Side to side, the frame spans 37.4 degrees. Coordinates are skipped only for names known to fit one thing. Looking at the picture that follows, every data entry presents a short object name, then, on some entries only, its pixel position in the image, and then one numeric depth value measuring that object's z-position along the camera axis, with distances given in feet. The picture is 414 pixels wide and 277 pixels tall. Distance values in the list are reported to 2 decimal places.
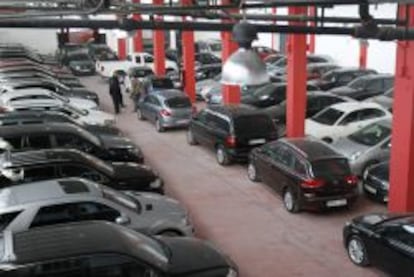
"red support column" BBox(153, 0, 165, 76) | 91.35
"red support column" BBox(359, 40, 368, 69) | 99.40
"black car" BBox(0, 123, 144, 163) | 42.83
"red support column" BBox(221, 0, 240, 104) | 68.13
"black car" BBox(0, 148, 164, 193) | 36.47
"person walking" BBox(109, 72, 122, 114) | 77.10
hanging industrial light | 18.67
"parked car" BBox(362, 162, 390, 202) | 43.24
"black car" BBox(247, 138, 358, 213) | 40.70
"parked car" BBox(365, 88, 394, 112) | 64.90
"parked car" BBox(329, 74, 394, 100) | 73.67
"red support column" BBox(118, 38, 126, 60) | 128.98
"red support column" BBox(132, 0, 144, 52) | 114.42
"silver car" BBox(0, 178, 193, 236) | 29.94
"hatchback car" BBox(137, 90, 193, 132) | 66.44
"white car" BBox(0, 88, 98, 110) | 62.70
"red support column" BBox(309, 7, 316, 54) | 113.09
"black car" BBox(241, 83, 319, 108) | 70.95
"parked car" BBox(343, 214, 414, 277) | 29.45
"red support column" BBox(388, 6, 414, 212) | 38.55
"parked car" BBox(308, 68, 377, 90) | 82.89
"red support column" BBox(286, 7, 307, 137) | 54.85
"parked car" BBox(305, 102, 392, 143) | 55.11
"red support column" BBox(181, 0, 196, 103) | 80.33
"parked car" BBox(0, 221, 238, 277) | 23.45
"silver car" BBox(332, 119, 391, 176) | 48.26
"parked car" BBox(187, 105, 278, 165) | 52.47
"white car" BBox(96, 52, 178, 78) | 103.08
